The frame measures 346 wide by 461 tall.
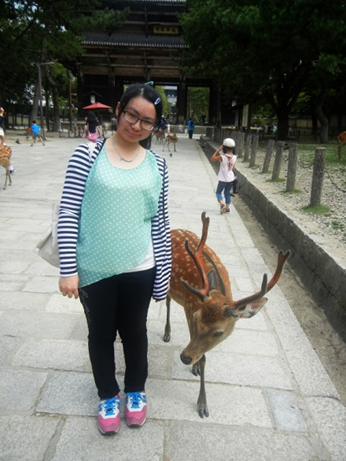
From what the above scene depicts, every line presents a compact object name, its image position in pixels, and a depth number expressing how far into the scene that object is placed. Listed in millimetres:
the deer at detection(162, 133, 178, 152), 16577
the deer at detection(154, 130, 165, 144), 22109
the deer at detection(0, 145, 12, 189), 7098
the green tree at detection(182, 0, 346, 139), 11742
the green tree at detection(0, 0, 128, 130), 19312
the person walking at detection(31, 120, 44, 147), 19069
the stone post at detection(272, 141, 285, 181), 7910
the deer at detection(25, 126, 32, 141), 22203
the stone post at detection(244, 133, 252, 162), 12258
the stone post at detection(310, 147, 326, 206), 5281
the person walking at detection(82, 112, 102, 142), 12534
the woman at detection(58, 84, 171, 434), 1641
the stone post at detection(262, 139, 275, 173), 9070
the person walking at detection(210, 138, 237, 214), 6195
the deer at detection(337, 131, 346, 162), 10977
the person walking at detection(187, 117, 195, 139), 27383
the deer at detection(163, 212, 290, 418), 1773
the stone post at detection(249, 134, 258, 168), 10570
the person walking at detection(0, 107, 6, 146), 8406
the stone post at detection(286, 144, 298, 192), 6706
